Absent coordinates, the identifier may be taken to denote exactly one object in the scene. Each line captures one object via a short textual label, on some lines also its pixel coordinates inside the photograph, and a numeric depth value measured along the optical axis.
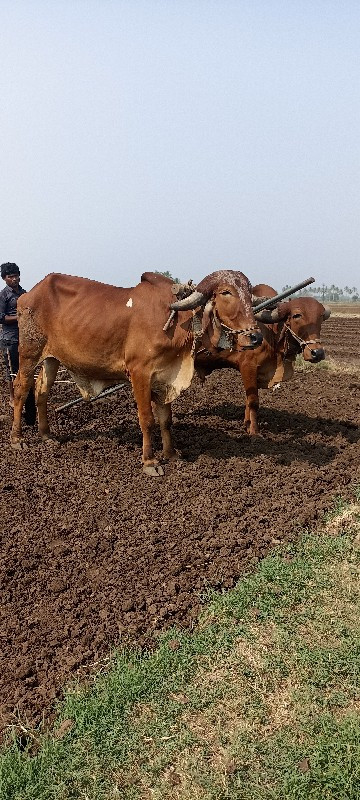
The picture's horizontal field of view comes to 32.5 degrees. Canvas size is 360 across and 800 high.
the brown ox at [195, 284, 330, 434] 8.12
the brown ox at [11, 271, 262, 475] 6.62
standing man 8.71
